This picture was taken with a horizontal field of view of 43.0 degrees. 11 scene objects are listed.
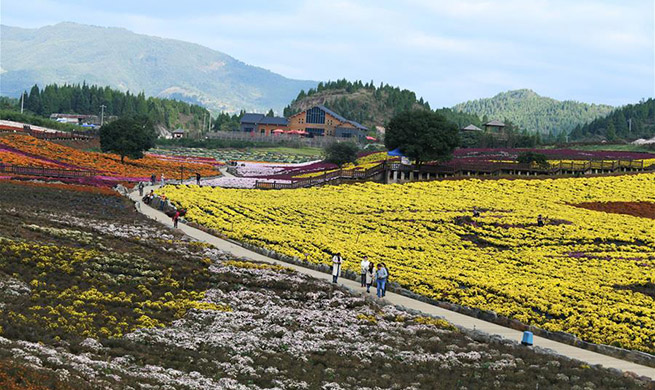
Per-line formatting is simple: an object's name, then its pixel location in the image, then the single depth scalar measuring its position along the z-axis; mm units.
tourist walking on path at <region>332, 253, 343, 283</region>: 43062
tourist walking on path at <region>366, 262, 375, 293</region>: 42156
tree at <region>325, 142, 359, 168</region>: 125000
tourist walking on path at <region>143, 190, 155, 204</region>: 73500
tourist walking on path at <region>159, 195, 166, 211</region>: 69938
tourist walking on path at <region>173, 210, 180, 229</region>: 59144
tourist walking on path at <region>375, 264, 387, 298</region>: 40094
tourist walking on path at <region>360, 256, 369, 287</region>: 42344
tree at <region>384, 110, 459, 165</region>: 104500
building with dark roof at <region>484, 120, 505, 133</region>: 163125
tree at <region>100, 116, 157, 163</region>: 116875
